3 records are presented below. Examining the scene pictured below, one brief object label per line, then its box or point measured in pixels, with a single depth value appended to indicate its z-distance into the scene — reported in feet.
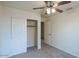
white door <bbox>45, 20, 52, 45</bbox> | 13.34
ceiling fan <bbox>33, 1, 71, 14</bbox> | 5.45
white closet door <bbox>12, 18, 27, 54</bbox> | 8.56
